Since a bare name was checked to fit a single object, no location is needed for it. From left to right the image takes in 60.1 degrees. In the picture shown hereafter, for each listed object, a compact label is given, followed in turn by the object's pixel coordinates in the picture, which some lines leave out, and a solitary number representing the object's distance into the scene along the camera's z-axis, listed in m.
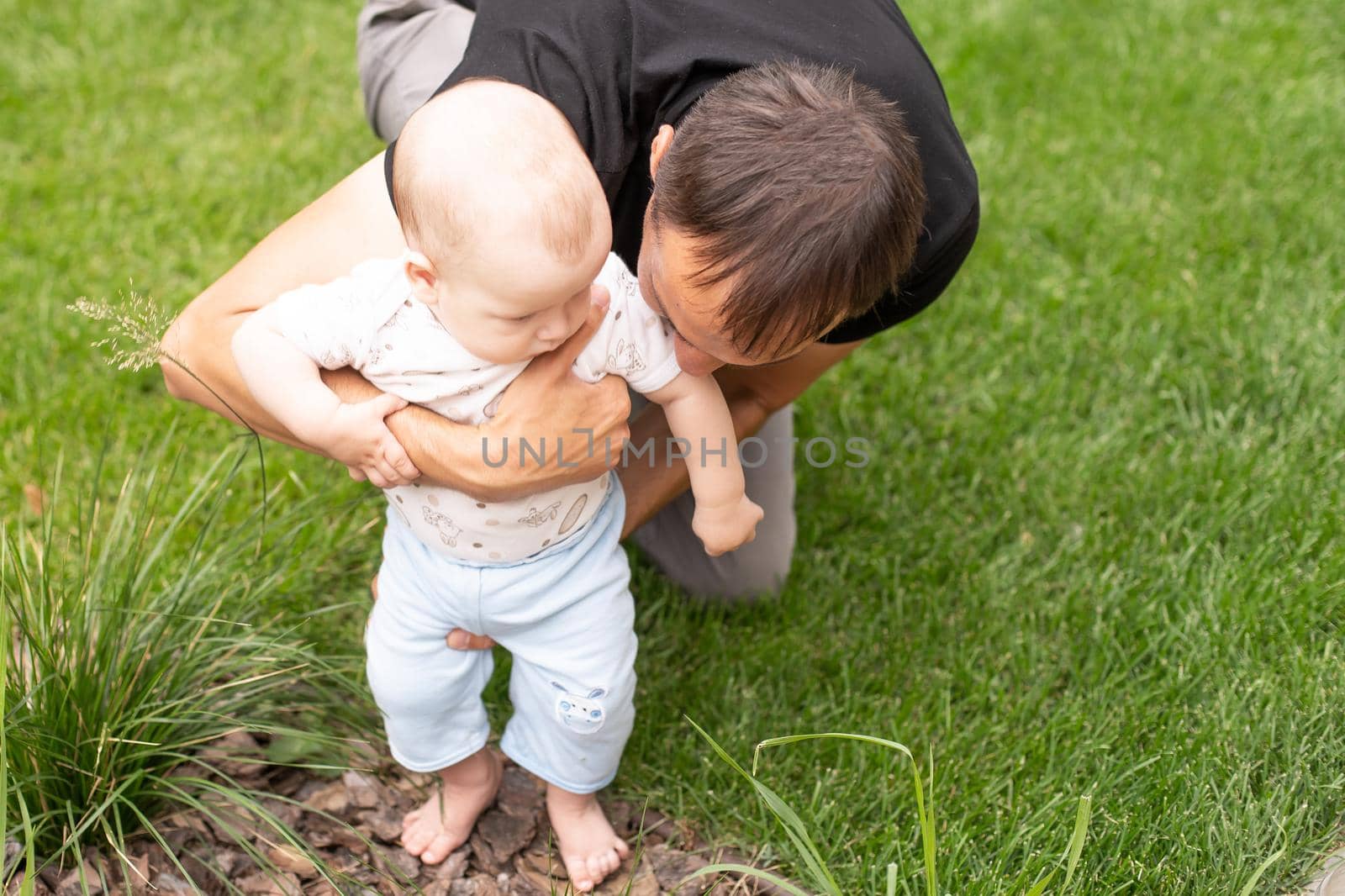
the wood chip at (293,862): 1.96
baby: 1.42
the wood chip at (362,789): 2.08
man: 1.46
